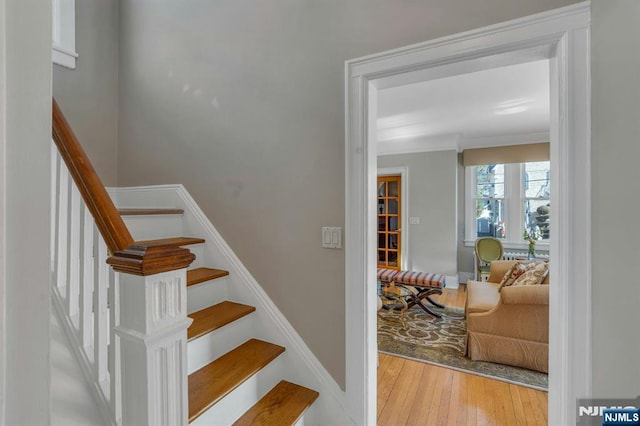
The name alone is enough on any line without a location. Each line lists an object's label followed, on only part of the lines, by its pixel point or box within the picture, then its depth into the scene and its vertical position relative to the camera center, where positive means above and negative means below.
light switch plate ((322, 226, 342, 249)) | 1.58 -0.13
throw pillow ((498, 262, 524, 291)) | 2.94 -0.63
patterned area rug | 2.37 -1.28
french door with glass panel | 5.61 -0.18
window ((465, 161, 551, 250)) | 4.84 +0.20
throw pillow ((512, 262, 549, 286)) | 2.54 -0.55
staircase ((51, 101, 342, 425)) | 0.84 -0.44
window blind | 4.59 +0.96
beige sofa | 2.31 -0.95
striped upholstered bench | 3.57 -0.85
